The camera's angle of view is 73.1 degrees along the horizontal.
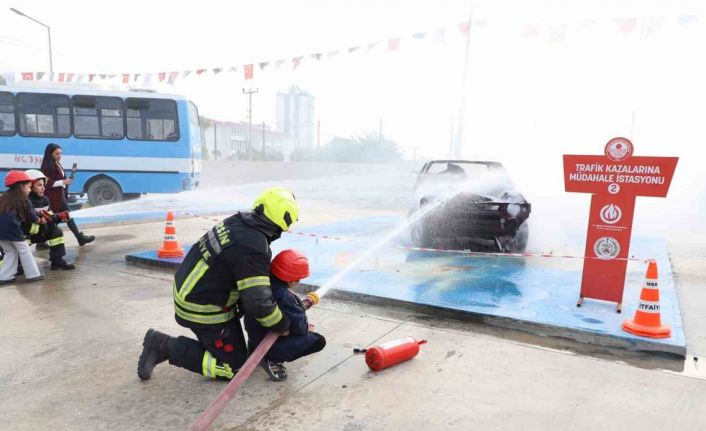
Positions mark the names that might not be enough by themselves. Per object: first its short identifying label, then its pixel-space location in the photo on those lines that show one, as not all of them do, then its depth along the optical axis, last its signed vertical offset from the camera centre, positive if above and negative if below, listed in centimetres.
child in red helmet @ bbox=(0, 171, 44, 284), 536 -100
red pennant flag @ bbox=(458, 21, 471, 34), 1351 +356
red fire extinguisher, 330 -143
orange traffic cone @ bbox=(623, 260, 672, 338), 378 -120
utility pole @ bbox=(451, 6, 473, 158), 1714 +198
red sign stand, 428 -38
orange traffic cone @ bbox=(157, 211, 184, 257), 653 -140
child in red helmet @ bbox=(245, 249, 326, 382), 305 -115
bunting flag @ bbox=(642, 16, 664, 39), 1048 +310
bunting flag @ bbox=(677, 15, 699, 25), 1027 +305
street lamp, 1992 +510
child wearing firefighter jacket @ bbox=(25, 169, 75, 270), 594 -115
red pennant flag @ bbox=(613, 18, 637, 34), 1068 +311
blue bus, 1296 +7
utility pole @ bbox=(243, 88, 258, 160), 4604 +459
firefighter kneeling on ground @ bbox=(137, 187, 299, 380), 276 -89
